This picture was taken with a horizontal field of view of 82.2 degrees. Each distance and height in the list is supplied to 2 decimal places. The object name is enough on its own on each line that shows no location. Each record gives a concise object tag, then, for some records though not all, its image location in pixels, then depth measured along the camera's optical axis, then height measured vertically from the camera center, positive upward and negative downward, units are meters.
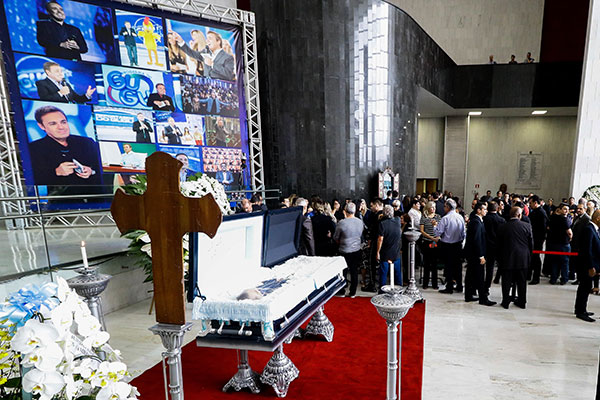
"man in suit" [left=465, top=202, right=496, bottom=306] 5.36 -1.67
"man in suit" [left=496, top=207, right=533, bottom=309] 5.11 -1.60
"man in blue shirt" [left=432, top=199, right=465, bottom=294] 5.79 -1.59
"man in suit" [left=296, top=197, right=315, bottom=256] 5.73 -1.42
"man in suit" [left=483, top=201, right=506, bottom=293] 5.62 -1.48
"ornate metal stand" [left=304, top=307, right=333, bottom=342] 4.18 -2.12
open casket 2.51 -1.11
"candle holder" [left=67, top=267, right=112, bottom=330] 2.51 -0.91
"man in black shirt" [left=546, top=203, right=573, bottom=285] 6.46 -1.81
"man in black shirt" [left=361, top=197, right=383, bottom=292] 5.96 -1.58
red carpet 3.18 -2.24
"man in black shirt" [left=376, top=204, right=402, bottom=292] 5.45 -1.39
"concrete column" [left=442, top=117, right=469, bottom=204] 17.11 -0.45
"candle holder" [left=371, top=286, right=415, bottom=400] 2.26 -1.06
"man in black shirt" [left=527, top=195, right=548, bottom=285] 7.37 -1.71
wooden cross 1.44 -0.28
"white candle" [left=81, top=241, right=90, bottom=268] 2.37 -0.64
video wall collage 7.09 +1.56
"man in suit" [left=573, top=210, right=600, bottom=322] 4.72 -1.66
